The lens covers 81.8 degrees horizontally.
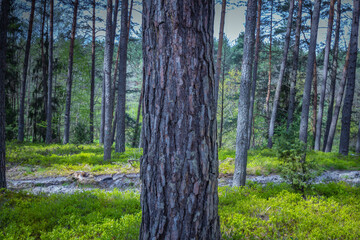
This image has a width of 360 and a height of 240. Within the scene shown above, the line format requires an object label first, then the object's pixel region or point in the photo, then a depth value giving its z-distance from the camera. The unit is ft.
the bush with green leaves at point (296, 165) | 18.22
